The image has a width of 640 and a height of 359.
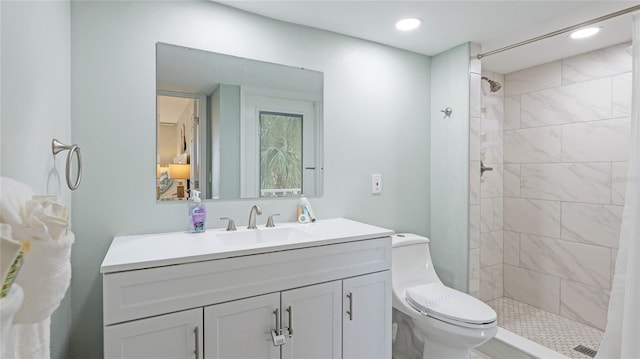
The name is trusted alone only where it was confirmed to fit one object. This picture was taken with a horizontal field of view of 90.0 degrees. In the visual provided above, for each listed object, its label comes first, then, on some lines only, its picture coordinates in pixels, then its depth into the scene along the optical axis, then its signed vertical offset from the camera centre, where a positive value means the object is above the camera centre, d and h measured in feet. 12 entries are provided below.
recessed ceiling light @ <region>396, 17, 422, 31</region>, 6.21 +3.06
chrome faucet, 5.65 -0.72
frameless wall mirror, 5.30 +0.92
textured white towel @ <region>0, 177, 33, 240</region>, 1.57 -0.15
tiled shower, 7.61 -0.16
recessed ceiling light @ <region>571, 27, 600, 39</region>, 6.72 +3.12
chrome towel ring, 3.73 +0.34
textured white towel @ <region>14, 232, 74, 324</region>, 1.65 -0.54
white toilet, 5.33 -2.33
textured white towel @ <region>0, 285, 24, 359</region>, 1.34 -0.57
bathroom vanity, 3.61 -1.54
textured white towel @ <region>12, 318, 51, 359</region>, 1.75 -0.93
